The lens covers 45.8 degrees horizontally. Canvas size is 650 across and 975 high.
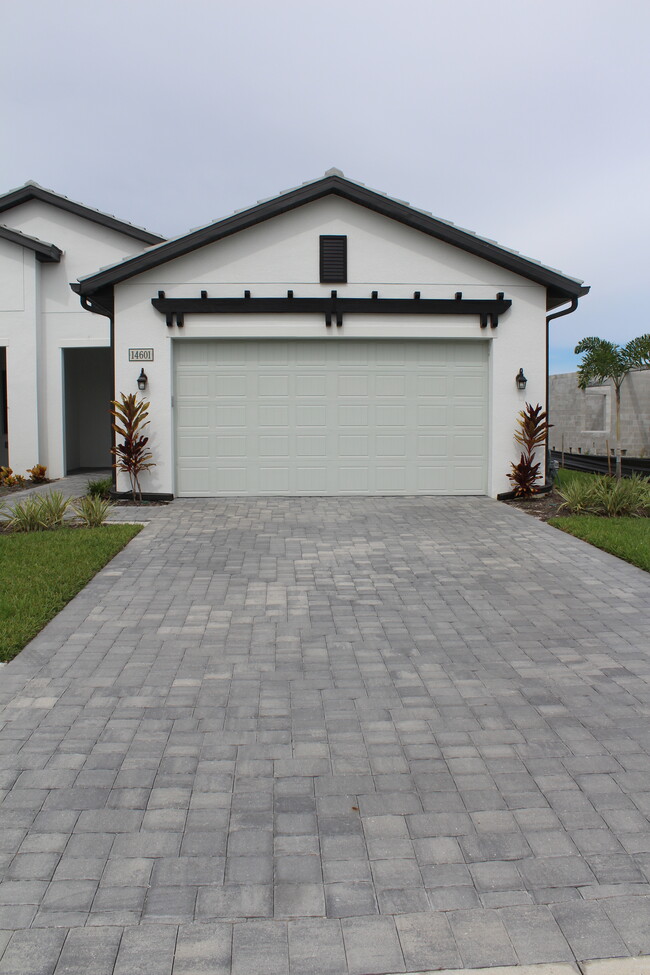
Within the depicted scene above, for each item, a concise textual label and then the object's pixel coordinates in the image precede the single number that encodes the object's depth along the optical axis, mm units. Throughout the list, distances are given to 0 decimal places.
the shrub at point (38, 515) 10188
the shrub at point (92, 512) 10312
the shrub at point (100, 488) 12889
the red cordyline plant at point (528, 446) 12445
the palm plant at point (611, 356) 17344
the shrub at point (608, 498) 11109
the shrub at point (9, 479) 15742
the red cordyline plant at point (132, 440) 12125
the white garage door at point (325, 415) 12555
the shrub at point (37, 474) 16031
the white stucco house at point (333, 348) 12336
